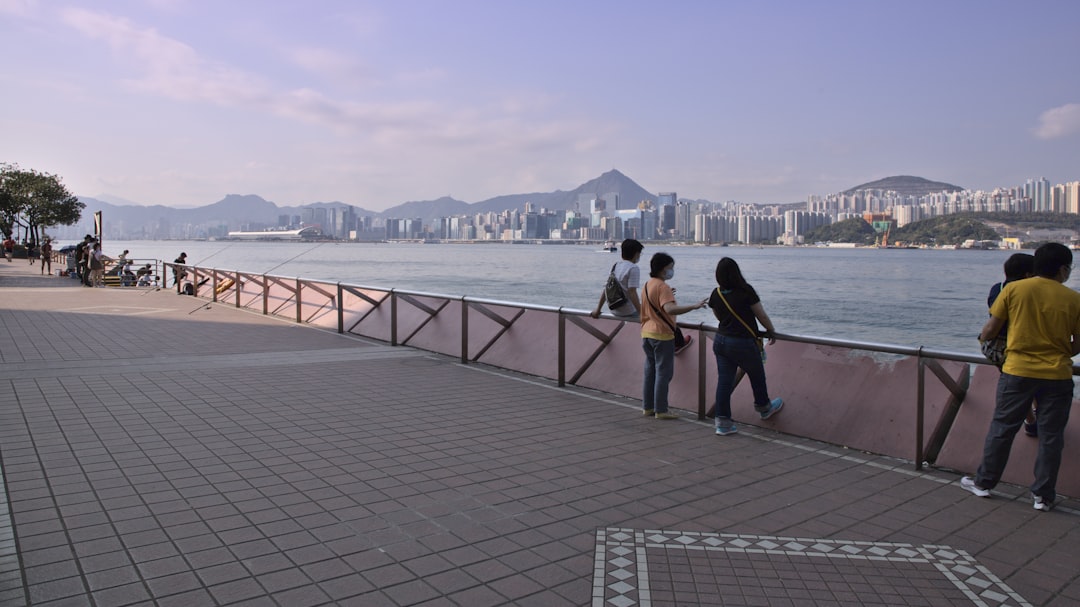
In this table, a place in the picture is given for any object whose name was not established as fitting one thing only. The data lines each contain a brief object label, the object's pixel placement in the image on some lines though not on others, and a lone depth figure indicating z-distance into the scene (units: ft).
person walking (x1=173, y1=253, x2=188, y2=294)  80.38
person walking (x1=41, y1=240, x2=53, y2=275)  117.60
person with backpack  25.38
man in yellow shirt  15.67
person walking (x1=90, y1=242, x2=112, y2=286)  84.58
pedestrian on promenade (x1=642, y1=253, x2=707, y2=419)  23.18
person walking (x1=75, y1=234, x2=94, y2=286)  87.64
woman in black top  21.67
